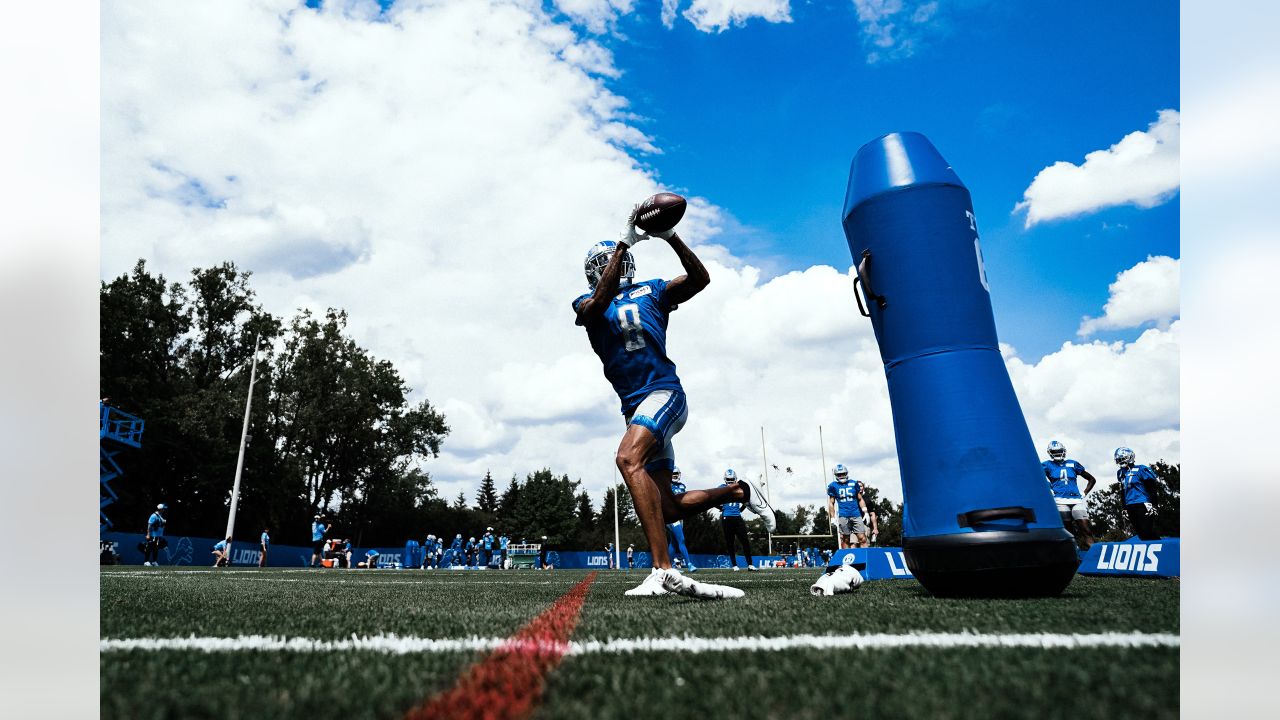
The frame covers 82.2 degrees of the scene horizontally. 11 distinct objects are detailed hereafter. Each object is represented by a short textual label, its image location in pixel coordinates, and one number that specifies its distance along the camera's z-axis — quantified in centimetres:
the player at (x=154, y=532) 1975
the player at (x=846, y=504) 1206
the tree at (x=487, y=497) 9188
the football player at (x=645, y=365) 415
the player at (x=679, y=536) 1495
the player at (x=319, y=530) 2142
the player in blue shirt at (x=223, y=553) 2145
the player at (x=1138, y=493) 973
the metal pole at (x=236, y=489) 2527
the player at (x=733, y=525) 1424
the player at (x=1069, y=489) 1066
